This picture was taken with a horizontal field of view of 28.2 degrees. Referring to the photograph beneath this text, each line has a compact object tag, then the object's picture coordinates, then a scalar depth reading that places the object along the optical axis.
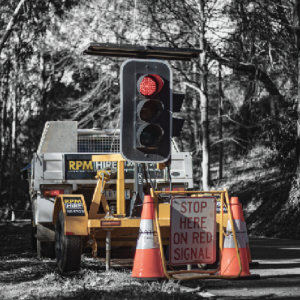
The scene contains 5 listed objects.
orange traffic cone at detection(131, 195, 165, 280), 7.12
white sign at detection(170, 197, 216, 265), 7.48
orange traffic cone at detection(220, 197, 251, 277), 7.48
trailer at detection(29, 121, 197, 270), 8.70
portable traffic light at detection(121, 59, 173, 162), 7.34
